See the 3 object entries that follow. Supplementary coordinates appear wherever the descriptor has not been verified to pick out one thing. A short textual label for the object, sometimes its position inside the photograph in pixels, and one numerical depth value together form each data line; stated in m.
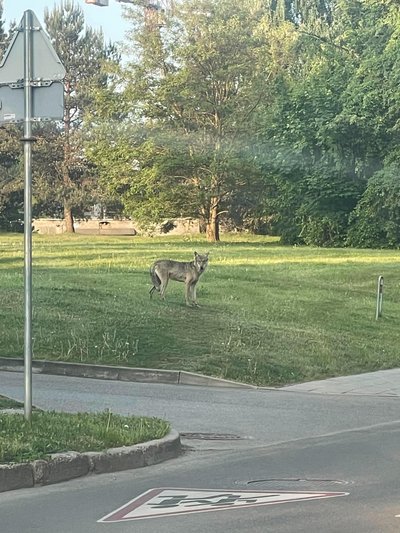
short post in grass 22.95
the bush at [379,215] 49.66
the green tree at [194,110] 60.06
